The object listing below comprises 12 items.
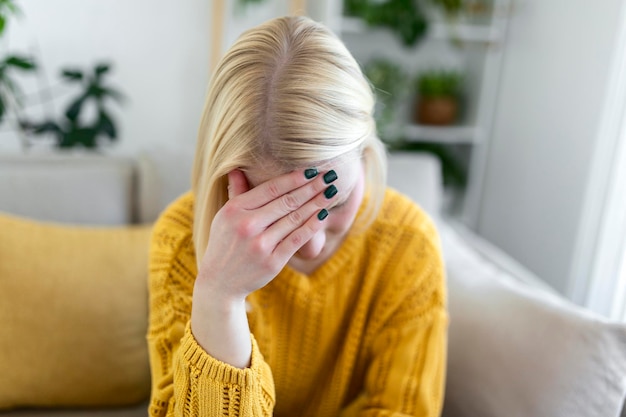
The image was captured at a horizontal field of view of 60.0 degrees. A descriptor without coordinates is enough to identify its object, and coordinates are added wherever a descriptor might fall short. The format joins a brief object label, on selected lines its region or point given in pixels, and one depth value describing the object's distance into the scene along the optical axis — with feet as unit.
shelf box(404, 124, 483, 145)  7.36
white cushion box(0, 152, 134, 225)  4.01
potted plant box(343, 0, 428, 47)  6.74
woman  2.37
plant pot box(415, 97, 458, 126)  7.25
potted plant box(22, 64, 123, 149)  5.42
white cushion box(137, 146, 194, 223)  4.43
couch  2.99
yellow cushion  3.50
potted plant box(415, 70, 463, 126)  7.24
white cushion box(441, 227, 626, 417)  2.92
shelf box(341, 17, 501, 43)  6.83
